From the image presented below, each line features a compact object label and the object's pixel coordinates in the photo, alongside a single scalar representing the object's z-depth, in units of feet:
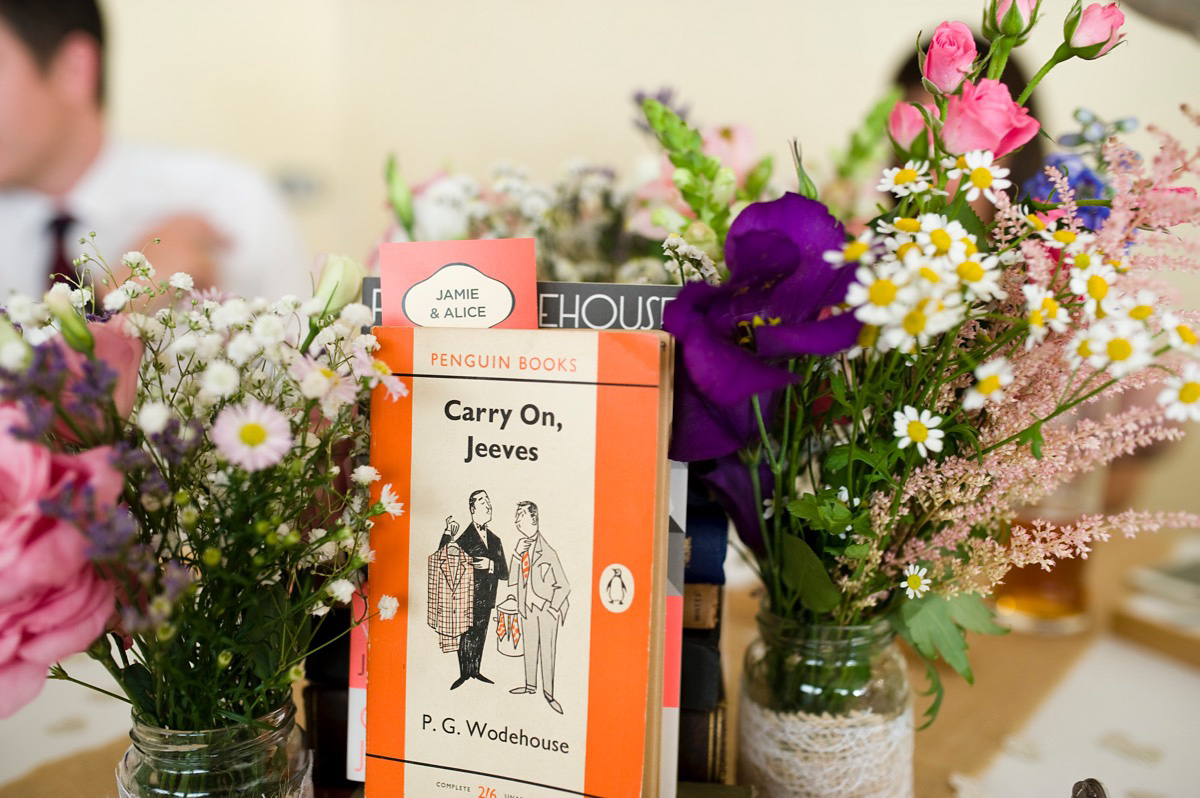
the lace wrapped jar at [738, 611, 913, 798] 1.67
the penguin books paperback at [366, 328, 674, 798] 1.42
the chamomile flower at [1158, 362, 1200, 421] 1.17
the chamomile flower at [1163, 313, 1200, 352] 1.16
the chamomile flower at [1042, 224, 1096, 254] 1.30
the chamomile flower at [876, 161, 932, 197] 1.38
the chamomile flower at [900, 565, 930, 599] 1.48
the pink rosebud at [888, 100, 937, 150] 1.67
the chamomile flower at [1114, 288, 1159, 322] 1.21
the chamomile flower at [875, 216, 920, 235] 1.28
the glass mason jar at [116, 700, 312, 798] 1.38
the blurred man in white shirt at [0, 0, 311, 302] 4.75
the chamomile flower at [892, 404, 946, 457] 1.30
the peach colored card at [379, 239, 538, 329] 1.63
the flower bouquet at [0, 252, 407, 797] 1.10
